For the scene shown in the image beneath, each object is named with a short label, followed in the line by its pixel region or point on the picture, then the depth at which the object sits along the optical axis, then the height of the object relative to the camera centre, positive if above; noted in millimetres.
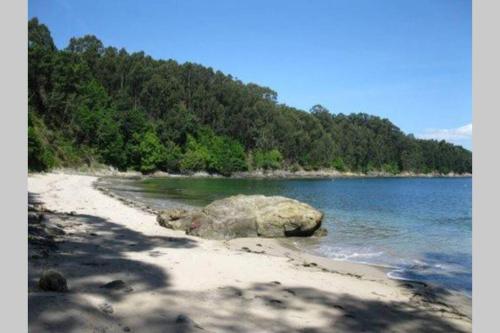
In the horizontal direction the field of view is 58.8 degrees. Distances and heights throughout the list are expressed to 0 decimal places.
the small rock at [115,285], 7657 -2080
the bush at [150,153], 106312 +3062
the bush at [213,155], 118938 +3164
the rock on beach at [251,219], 18828 -2363
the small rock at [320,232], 21295 -3245
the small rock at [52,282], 6723 -1780
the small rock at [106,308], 6284 -2047
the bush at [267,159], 141612 +2168
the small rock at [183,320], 6336 -2228
